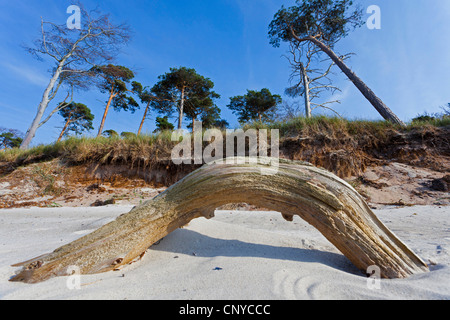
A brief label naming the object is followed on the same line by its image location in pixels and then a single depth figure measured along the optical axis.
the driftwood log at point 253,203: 1.61
